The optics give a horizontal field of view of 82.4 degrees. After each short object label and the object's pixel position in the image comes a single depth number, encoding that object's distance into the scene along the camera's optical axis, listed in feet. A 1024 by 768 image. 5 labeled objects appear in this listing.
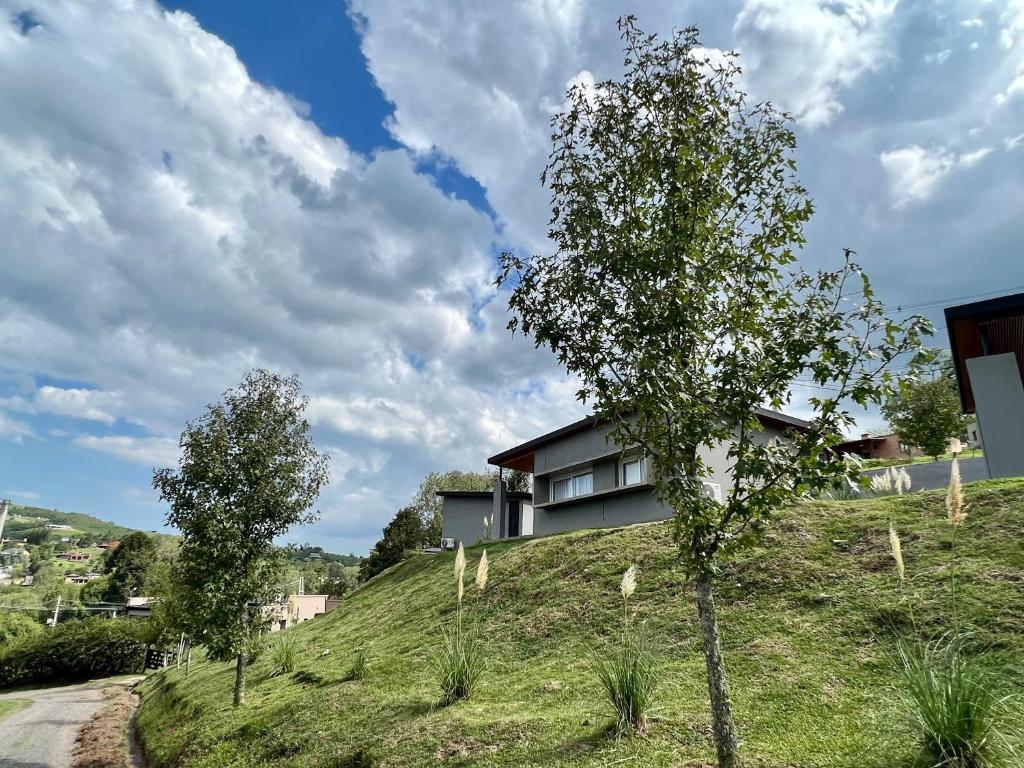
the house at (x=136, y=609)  201.98
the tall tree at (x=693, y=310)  17.28
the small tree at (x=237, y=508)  45.63
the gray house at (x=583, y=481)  75.51
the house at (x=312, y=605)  179.46
